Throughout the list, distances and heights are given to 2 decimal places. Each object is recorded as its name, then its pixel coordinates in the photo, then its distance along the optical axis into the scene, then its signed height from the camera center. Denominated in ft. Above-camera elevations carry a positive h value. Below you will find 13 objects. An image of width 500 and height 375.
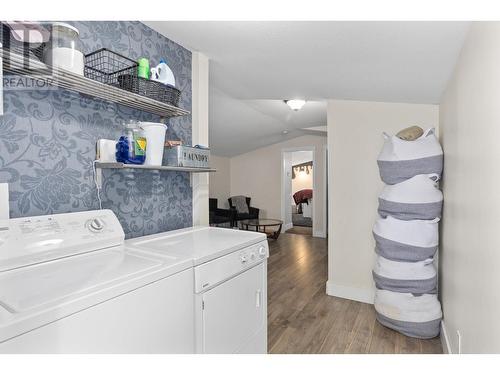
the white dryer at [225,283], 4.15 -1.53
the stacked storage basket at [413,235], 7.26 -1.21
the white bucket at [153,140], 4.87 +0.78
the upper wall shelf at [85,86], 3.42 +1.43
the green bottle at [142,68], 4.77 +1.94
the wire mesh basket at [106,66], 4.57 +2.00
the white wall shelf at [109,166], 4.40 +0.32
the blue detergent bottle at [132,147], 4.64 +0.64
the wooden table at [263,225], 17.79 -2.29
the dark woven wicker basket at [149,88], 4.62 +1.64
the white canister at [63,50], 3.68 +1.75
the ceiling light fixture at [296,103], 11.69 +3.44
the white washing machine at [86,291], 2.45 -1.01
